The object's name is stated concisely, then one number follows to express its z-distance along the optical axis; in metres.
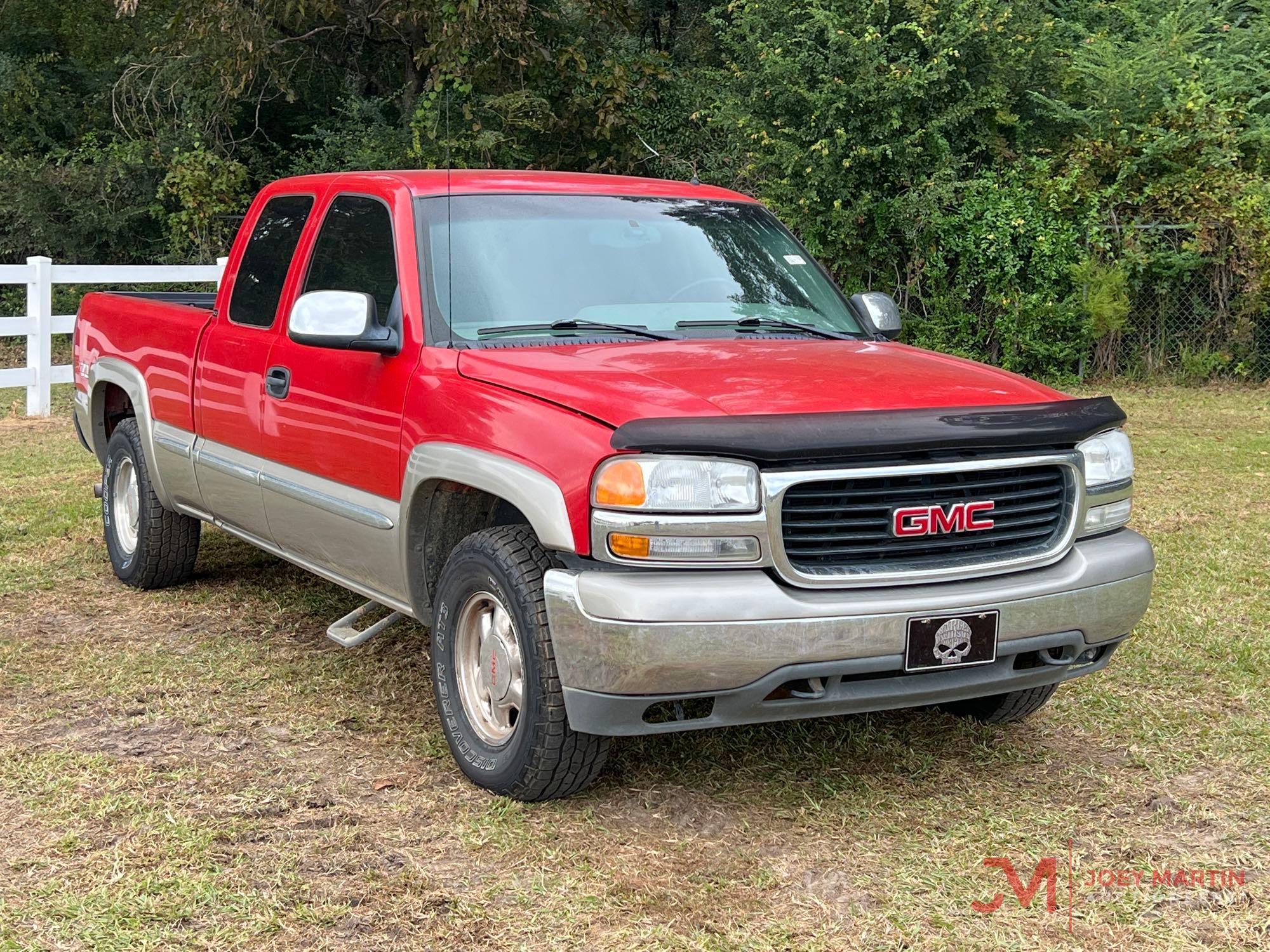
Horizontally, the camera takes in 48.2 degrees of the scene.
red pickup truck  3.61
